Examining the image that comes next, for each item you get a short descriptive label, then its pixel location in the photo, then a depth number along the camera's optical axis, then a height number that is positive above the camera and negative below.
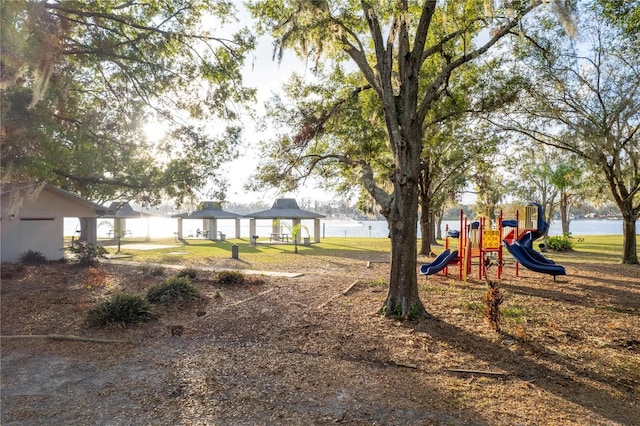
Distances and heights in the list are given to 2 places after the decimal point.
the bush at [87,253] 15.05 -1.54
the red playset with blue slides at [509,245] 11.08 -1.02
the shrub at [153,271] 12.64 -1.98
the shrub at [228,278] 11.06 -1.92
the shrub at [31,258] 14.66 -1.70
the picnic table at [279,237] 33.03 -2.03
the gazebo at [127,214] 32.23 +0.11
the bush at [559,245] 23.87 -2.09
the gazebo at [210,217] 34.81 -0.20
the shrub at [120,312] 6.81 -1.83
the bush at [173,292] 8.52 -1.83
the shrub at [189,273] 11.59 -1.86
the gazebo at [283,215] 31.09 -0.06
